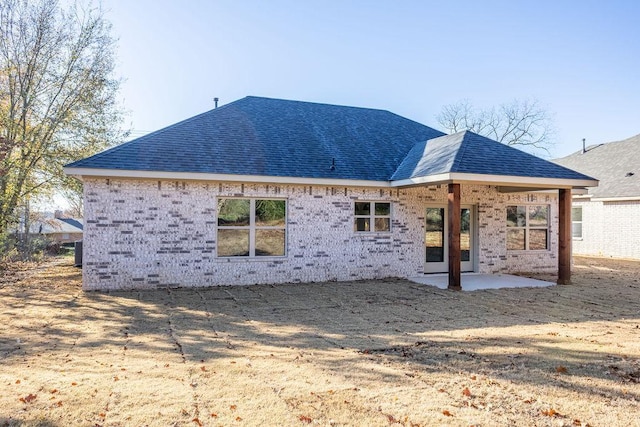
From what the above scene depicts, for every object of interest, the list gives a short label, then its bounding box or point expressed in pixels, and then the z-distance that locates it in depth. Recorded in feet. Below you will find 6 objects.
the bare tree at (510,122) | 114.11
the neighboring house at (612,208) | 62.03
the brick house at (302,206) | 33.78
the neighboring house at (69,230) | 169.27
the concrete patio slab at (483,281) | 36.58
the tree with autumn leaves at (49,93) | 46.96
